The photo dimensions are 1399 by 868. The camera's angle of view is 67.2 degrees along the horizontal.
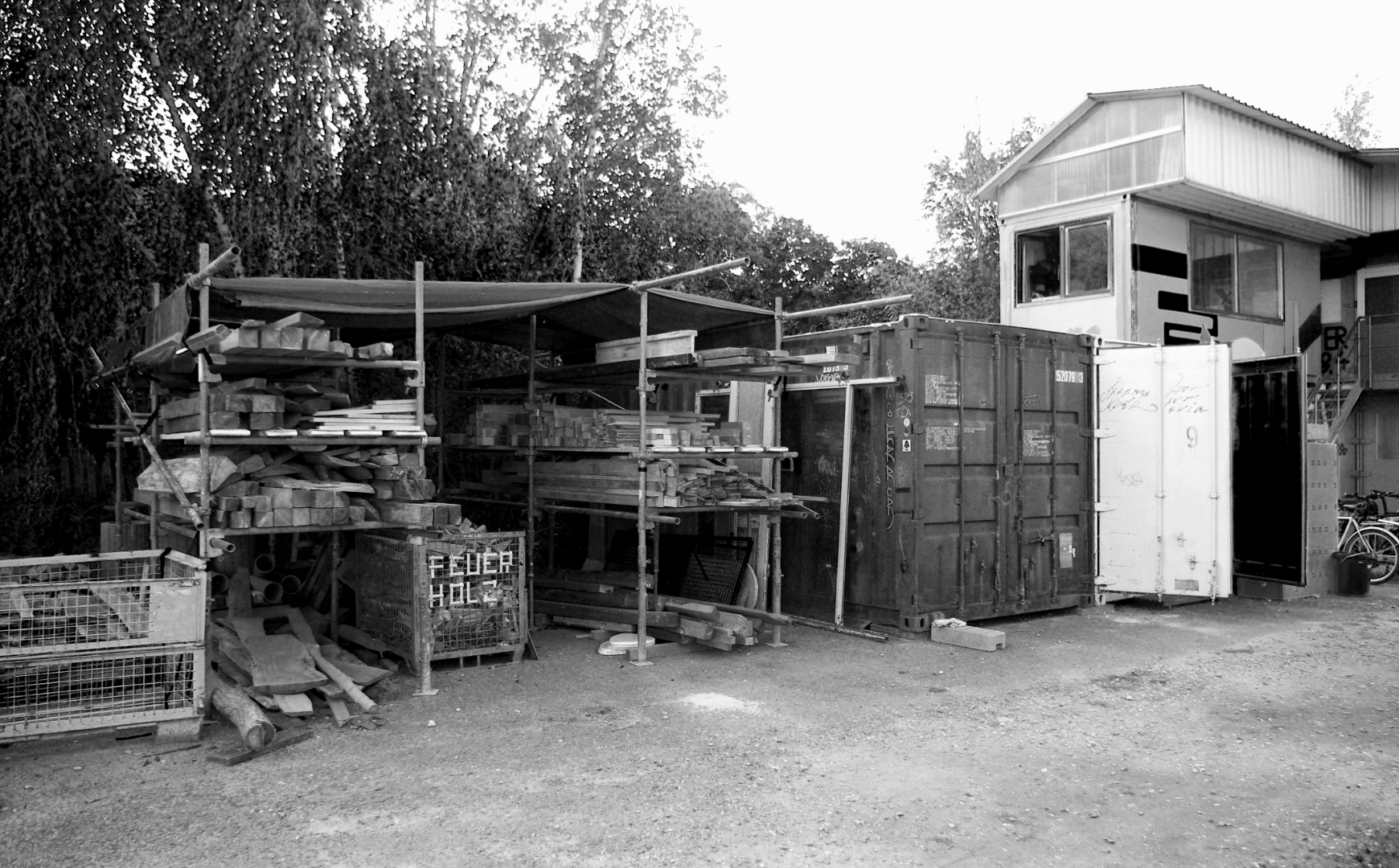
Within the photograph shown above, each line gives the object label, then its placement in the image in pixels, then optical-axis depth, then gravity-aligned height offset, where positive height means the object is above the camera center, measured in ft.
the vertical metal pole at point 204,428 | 23.57 +0.69
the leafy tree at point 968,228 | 100.48 +23.65
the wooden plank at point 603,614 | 30.30 -4.58
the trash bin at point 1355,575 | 41.93 -4.26
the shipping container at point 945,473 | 32.24 -0.24
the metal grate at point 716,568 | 33.76 -3.42
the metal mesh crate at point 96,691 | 20.10 -4.77
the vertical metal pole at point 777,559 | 31.44 -2.90
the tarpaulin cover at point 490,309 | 25.48 +4.29
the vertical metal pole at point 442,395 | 36.96 +2.35
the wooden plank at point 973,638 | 30.60 -5.06
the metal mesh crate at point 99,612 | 20.48 -3.06
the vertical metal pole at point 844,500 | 33.06 -1.11
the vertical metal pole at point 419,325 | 25.73 +3.37
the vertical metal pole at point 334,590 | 28.37 -3.53
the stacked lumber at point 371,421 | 25.54 +0.96
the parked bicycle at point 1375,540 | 45.57 -3.12
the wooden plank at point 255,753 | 19.77 -5.62
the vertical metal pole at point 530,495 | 31.83 -1.02
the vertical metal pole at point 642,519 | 28.37 -1.52
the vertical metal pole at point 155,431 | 28.86 +0.79
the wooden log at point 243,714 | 20.31 -5.09
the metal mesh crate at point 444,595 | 25.94 -3.43
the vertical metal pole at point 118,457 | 34.09 +0.06
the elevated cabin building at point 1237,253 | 46.42 +10.77
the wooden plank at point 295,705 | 22.48 -5.27
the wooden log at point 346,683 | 23.09 -5.05
